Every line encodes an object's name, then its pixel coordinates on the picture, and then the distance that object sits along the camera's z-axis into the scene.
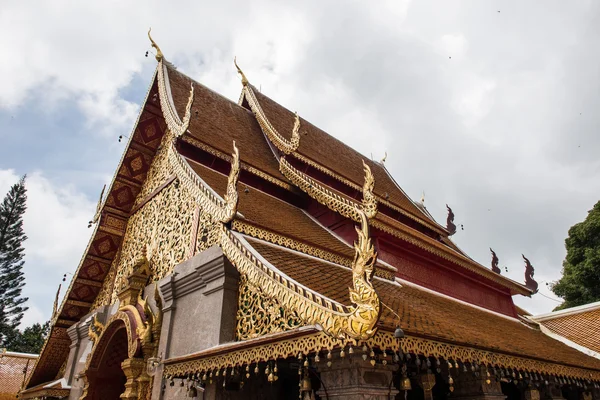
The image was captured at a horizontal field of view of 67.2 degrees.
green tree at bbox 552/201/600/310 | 15.96
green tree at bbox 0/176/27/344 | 21.81
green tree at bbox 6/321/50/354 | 27.41
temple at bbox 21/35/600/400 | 3.30
